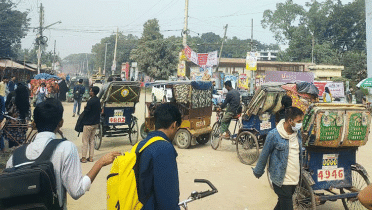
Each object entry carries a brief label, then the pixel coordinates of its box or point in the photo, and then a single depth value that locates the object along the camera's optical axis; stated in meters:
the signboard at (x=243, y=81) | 28.66
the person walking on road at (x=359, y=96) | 17.92
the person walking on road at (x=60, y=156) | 2.16
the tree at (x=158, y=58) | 39.62
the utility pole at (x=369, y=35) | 17.28
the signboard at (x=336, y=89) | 22.33
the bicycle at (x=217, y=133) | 9.09
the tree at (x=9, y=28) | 40.03
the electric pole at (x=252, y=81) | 24.64
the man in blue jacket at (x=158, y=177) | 2.07
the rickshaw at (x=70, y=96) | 23.48
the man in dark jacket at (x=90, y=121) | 7.45
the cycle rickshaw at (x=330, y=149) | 4.17
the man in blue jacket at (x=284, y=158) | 3.71
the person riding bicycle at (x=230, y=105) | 8.60
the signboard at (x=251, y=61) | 19.62
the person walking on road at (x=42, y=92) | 14.97
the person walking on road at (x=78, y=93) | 15.30
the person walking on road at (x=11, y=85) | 14.27
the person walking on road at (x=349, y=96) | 23.99
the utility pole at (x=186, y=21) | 22.82
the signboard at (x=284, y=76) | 24.97
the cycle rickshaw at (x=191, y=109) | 9.09
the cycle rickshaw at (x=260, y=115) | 7.46
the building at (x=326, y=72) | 31.98
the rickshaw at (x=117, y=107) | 9.12
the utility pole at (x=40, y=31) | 28.44
